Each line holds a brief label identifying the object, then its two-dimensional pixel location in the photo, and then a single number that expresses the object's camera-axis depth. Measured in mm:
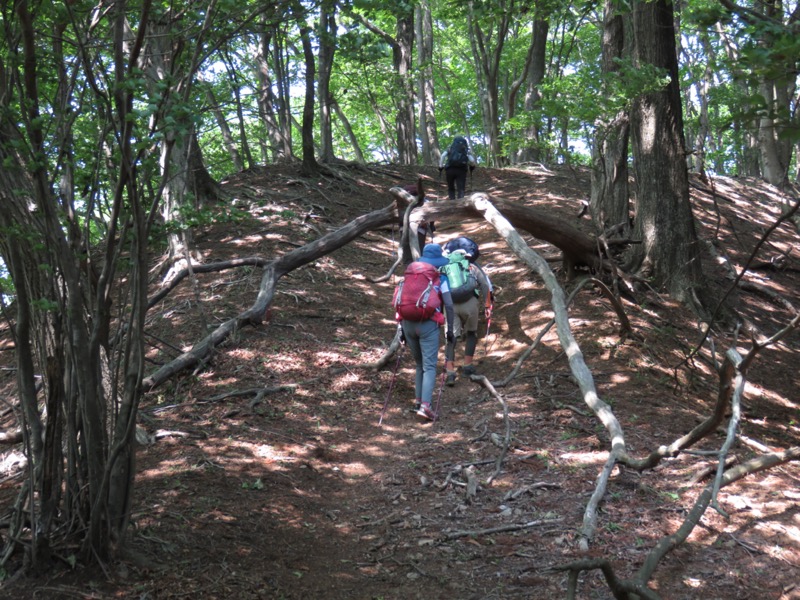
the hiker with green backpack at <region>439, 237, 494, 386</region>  8289
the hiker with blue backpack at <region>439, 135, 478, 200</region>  12961
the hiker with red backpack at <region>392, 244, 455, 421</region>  7301
